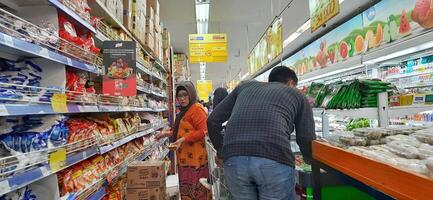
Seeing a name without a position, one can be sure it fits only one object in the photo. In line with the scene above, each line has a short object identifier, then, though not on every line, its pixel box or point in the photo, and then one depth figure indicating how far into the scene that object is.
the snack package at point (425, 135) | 1.15
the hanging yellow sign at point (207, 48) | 9.08
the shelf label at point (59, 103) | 1.86
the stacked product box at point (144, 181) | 3.17
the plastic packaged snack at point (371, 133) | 1.40
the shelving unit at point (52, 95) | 1.51
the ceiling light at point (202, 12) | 7.34
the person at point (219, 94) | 5.39
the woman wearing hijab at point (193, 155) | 3.81
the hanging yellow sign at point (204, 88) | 21.85
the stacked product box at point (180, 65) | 10.34
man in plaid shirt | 2.13
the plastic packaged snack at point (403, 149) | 1.06
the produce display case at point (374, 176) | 0.82
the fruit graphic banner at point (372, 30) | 5.04
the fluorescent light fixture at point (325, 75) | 7.41
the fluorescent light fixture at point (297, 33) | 9.34
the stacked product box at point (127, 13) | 3.79
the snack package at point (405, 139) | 1.16
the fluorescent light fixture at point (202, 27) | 9.30
